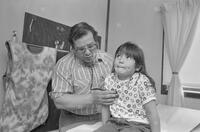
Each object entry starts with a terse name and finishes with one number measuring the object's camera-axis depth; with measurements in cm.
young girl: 116
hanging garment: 166
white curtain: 259
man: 149
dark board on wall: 200
